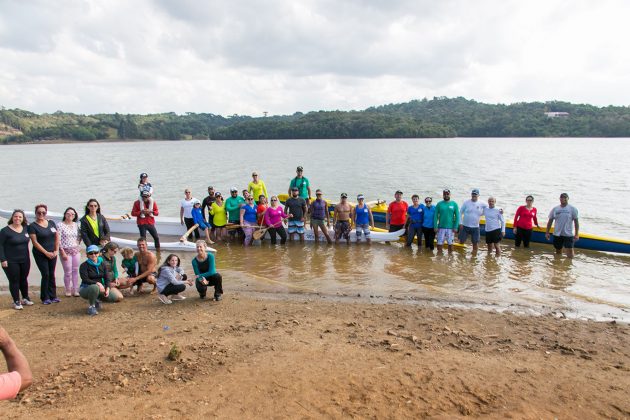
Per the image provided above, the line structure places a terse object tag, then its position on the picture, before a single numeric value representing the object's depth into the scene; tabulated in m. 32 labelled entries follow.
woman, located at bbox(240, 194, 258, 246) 12.17
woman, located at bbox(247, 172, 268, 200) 13.24
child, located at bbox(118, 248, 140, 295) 7.76
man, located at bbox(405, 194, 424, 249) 11.49
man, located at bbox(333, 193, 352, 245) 12.02
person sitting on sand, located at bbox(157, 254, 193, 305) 7.39
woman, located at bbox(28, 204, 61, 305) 7.05
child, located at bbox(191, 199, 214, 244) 12.56
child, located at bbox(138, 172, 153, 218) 11.05
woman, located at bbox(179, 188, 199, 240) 12.62
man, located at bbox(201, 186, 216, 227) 12.47
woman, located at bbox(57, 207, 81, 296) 7.57
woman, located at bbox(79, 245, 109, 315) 6.91
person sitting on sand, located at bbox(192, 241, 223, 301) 7.51
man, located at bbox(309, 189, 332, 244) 12.09
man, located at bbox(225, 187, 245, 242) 12.37
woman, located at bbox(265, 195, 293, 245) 12.02
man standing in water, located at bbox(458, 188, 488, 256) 10.87
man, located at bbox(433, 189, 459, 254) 10.87
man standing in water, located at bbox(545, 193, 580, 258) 10.59
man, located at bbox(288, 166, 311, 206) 12.87
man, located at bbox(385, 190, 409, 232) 12.24
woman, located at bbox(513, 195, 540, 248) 11.67
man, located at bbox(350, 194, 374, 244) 12.27
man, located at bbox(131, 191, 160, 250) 11.03
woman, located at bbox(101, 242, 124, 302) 7.25
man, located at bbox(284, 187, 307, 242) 11.91
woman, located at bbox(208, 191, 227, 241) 12.33
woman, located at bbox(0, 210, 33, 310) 6.70
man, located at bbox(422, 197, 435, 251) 11.30
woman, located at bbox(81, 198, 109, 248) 8.16
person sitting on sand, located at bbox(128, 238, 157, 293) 7.87
